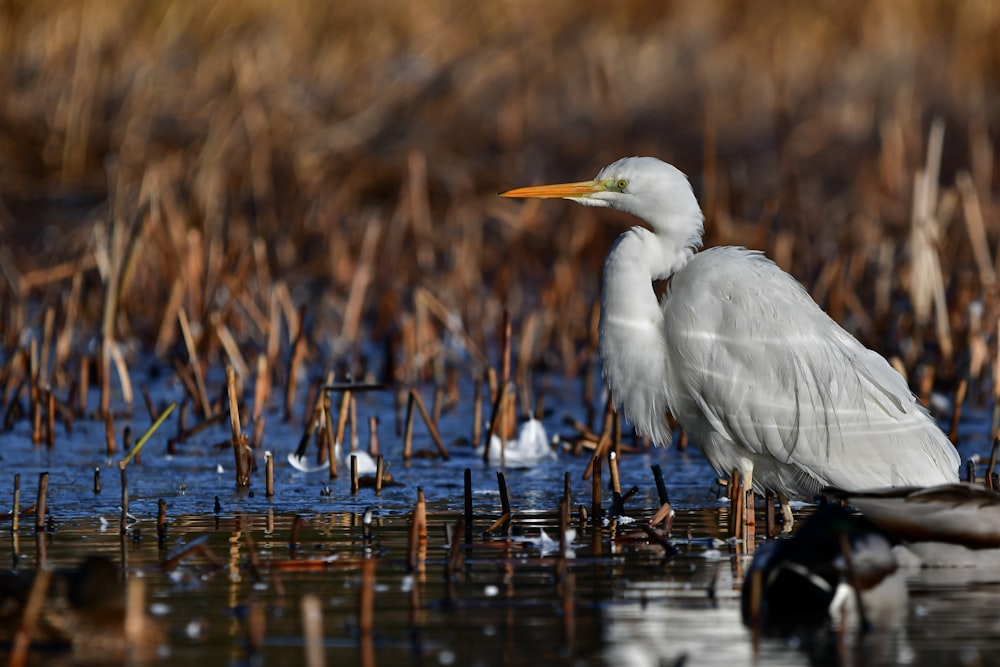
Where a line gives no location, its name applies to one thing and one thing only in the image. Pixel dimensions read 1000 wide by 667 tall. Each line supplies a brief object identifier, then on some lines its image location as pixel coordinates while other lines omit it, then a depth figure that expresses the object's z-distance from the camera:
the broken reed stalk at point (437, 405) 15.56
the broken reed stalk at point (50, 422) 13.86
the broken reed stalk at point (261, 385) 14.97
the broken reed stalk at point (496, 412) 13.63
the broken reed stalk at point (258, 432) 14.26
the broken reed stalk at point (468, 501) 10.32
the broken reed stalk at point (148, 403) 14.96
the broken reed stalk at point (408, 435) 13.76
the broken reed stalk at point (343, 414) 13.41
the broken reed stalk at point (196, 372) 15.11
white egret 11.43
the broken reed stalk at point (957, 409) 13.57
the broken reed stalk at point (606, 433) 12.90
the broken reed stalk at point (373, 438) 13.70
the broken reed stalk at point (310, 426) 12.97
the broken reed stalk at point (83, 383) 15.75
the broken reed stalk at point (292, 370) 15.63
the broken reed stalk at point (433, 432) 13.73
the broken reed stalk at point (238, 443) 12.14
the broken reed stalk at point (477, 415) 14.54
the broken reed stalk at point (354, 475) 11.87
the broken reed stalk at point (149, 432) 12.03
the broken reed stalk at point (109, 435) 13.59
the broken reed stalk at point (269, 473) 11.82
